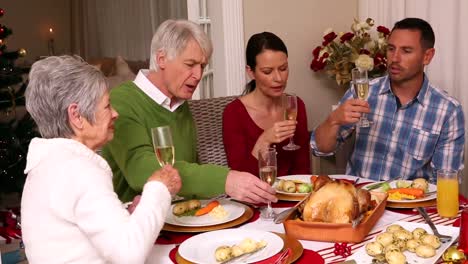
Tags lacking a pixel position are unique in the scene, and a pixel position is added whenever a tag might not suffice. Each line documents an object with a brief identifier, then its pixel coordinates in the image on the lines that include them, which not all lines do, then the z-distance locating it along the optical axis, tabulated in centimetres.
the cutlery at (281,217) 163
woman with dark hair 256
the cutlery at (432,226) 143
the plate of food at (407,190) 178
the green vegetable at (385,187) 188
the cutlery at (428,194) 181
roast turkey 148
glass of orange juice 166
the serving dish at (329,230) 146
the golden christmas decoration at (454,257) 129
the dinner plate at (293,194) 187
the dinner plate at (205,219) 164
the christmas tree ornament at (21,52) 366
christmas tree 353
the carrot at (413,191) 180
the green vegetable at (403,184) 189
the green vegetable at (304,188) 190
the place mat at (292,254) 134
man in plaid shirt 251
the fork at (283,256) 132
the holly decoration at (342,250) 140
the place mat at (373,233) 139
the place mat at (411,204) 175
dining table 140
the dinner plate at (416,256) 131
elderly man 176
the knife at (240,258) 135
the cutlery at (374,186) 192
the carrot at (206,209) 172
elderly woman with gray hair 123
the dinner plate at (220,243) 137
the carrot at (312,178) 201
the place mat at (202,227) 160
